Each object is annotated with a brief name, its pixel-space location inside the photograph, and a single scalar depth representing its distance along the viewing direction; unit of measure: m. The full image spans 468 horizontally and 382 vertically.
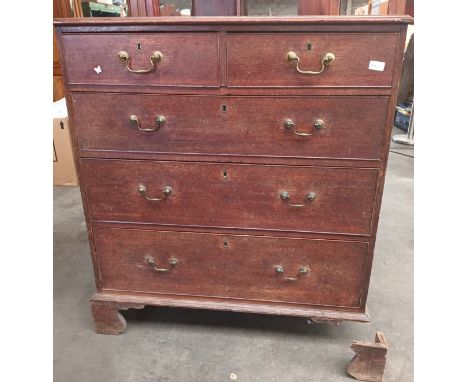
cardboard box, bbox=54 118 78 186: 2.79
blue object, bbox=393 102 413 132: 4.21
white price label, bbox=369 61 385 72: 1.03
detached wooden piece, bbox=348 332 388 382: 1.23
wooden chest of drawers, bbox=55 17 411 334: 1.05
